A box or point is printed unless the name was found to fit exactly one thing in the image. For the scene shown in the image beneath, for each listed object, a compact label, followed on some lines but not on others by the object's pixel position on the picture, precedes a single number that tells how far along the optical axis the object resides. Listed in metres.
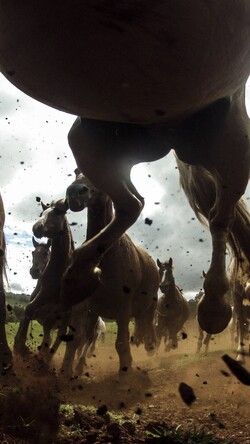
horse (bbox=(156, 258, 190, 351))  10.33
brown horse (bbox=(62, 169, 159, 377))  5.95
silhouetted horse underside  1.70
